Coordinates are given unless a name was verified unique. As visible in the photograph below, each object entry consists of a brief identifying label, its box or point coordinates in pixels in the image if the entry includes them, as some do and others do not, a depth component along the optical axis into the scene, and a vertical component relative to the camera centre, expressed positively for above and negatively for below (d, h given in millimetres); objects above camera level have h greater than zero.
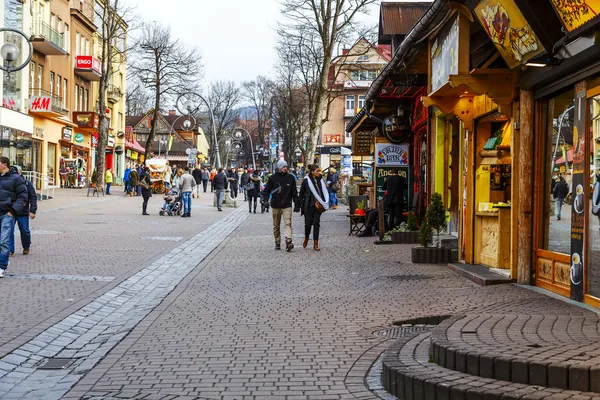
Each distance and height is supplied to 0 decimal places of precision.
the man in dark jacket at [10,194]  13241 -8
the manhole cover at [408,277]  12216 -1112
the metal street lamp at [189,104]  51931 +5397
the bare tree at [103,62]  46719 +7088
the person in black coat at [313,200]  18016 -83
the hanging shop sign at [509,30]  9398 +1834
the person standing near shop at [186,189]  29375 +190
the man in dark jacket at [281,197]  17906 -27
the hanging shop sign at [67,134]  55075 +3735
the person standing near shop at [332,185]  38938 +479
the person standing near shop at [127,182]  48188 +645
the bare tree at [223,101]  105000 +11031
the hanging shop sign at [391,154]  24438 +1154
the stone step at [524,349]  5164 -961
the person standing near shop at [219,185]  35375 +401
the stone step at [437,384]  5000 -1106
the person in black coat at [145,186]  30281 +287
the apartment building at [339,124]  98000 +8116
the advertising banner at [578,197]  8922 +9
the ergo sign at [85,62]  57875 +8507
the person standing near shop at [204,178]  59219 +1124
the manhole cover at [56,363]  7125 -1366
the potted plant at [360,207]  22047 -271
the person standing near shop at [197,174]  54144 +1262
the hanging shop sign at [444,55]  11234 +1894
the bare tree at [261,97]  96125 +10737
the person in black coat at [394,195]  21078 +35
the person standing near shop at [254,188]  35469 +293
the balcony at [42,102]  47594 +4881
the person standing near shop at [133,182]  44088 +638
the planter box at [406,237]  19000 -854
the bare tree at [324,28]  38438 +7246
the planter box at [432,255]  14289 -927
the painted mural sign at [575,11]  7391 +1598
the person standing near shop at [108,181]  47156 +695
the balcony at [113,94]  69606 +7857
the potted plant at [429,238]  14305 -694
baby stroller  30484 -281
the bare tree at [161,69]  57750 +8173
